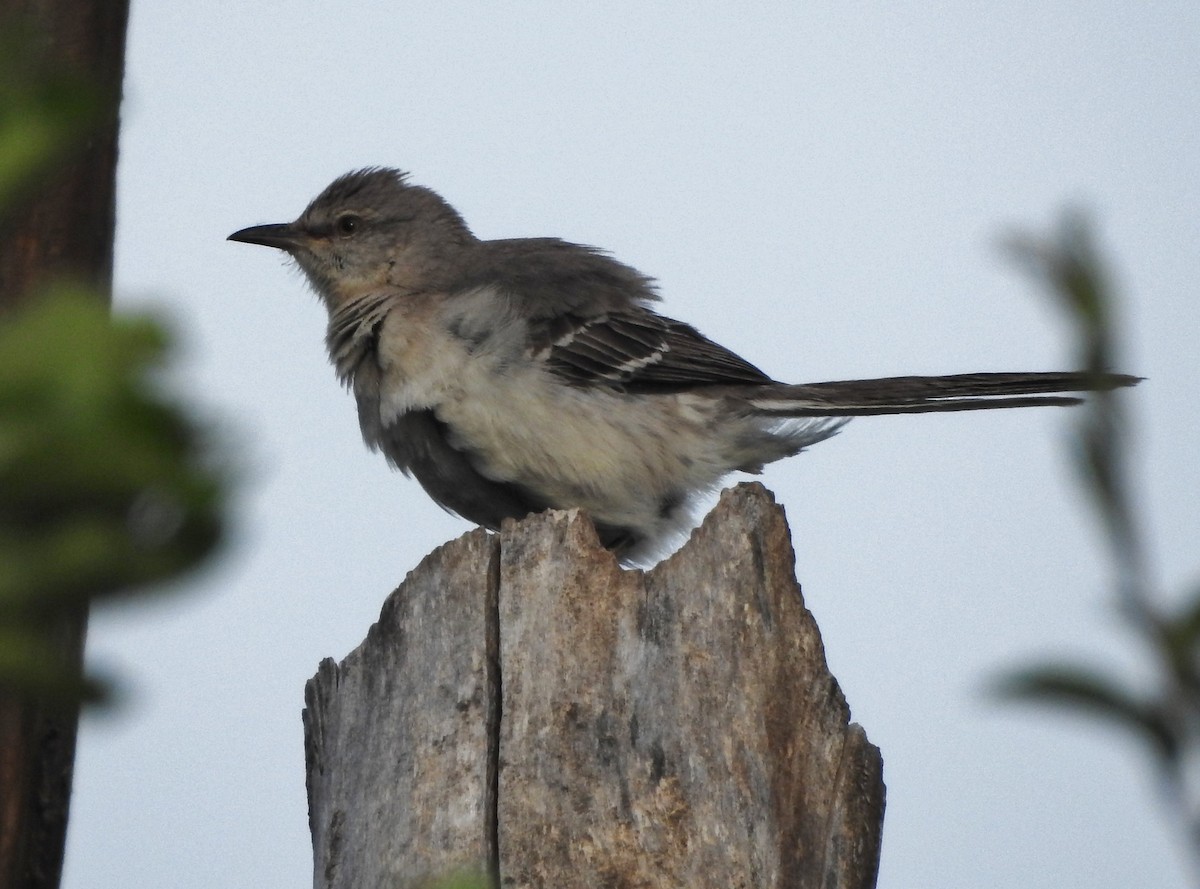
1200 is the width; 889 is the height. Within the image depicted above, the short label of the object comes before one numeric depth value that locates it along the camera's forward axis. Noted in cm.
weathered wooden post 801
